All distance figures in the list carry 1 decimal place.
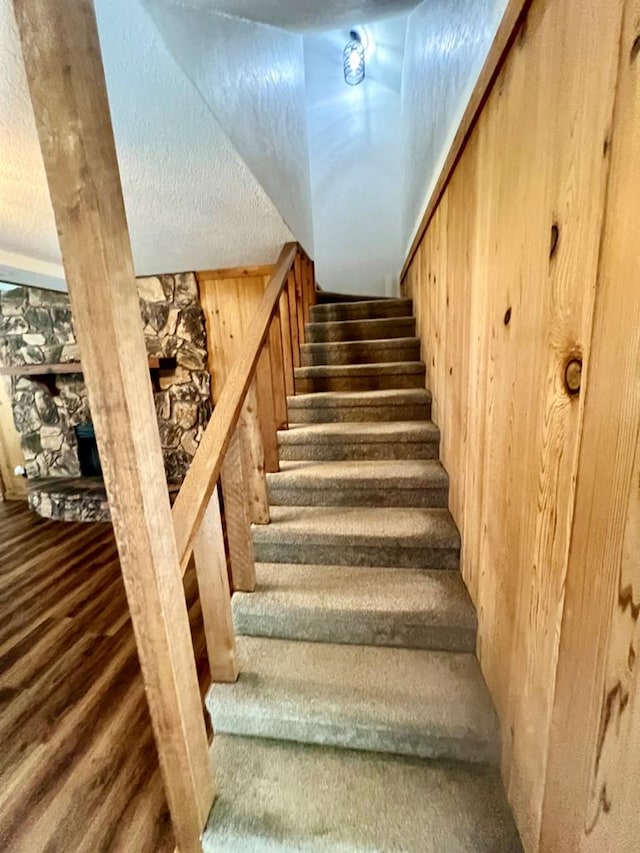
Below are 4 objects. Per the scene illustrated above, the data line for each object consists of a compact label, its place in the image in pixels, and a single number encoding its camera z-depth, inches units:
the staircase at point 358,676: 38.5
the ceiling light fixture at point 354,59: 146.2
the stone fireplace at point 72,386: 140.9
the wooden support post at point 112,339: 25.2
